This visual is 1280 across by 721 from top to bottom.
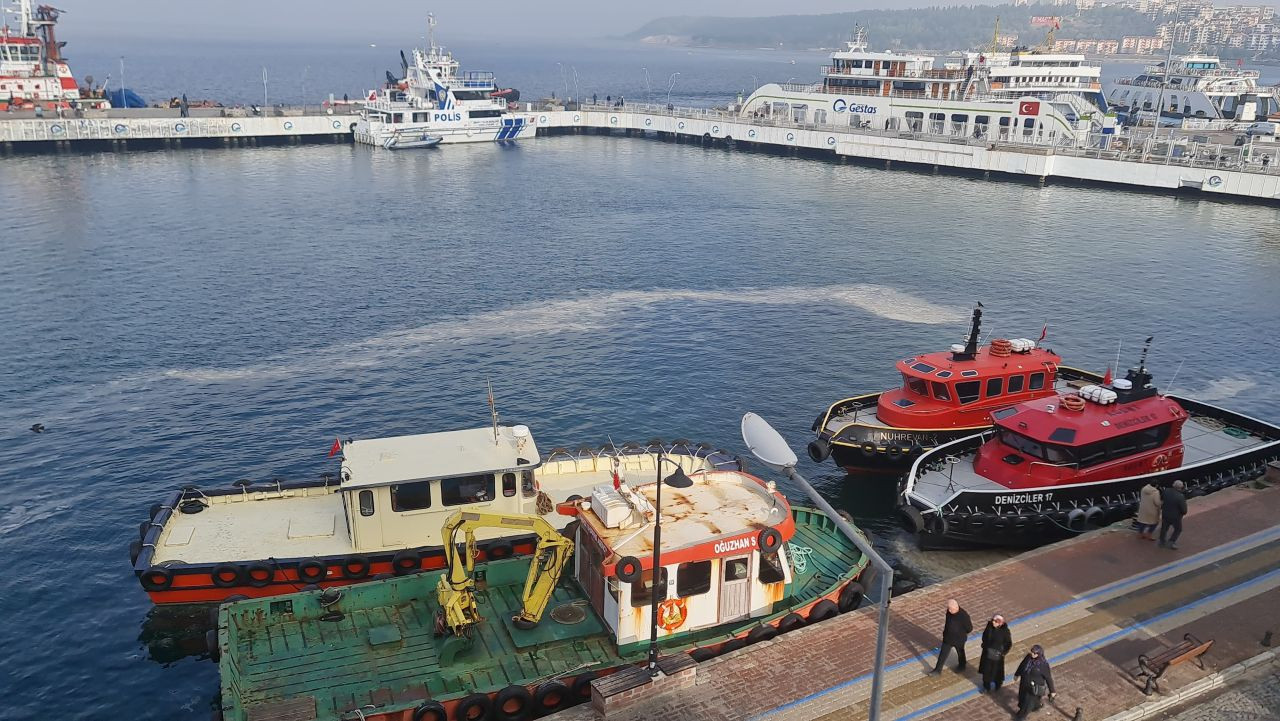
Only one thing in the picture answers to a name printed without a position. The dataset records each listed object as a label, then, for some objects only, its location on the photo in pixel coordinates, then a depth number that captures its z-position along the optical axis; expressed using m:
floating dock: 93.88
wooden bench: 18.77
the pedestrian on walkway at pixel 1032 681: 17.64
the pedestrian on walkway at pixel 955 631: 18.72
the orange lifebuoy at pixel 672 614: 20.20
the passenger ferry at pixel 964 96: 108.19
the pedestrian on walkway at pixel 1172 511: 23.94
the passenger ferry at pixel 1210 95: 135.25
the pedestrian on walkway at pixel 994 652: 18.16
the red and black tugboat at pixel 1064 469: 28.12
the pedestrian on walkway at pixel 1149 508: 24.56
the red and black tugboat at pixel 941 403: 33.47
